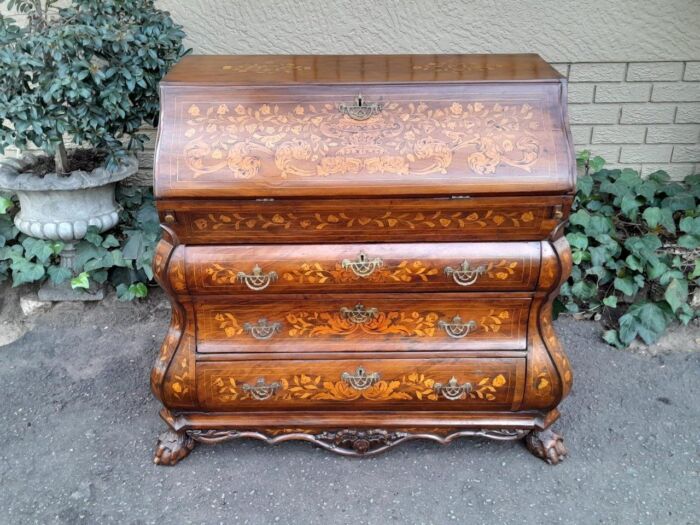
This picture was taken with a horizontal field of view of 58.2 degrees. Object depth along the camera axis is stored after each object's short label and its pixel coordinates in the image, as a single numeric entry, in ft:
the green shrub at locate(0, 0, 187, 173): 8.16
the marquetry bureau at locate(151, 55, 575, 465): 6.43
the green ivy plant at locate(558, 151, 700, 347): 9.96
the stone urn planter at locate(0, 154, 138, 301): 9.52
